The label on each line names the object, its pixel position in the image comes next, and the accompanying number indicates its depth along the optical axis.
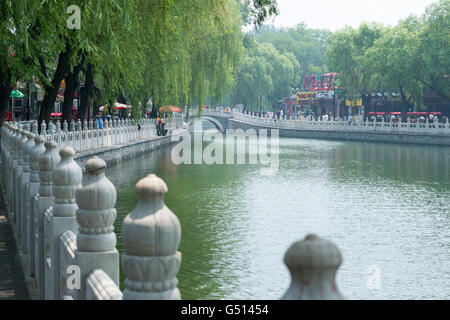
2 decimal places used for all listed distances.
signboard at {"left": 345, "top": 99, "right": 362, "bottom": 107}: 69.00
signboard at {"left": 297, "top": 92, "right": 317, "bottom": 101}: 79.25
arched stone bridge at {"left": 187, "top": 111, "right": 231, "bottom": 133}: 67.94
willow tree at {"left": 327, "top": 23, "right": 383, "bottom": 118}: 55.88
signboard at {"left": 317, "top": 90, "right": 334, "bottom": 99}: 76.00
